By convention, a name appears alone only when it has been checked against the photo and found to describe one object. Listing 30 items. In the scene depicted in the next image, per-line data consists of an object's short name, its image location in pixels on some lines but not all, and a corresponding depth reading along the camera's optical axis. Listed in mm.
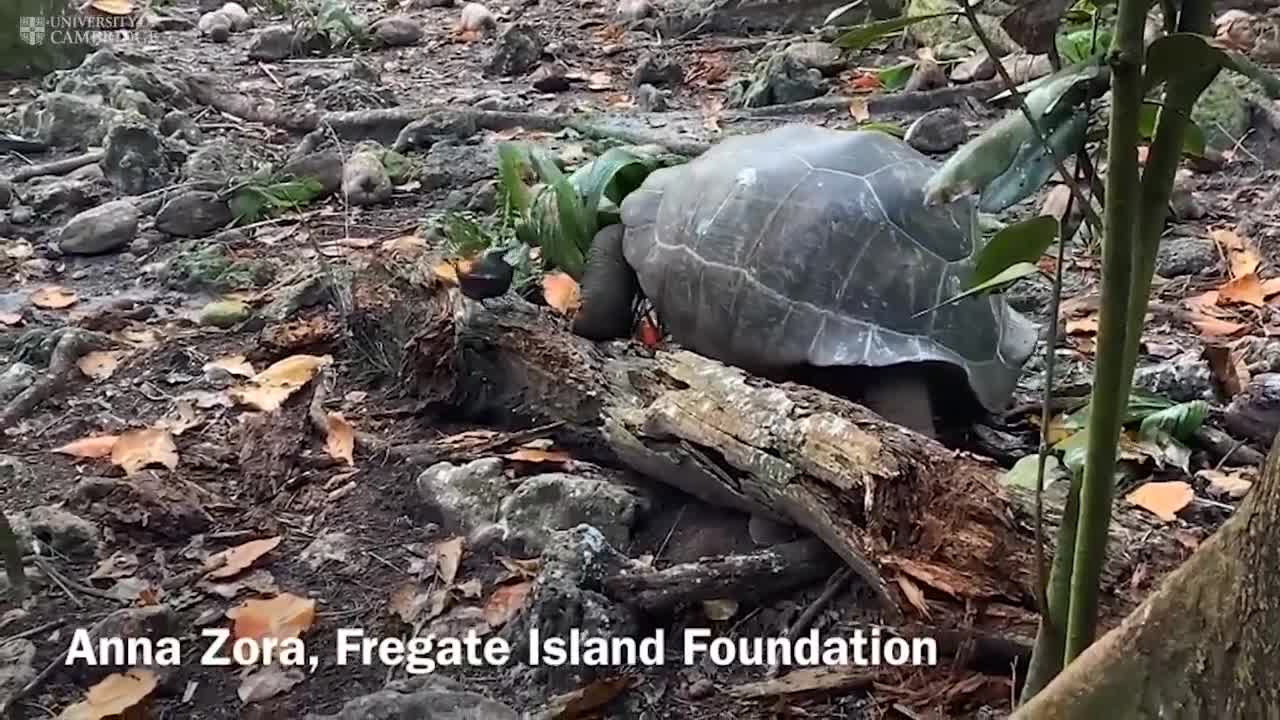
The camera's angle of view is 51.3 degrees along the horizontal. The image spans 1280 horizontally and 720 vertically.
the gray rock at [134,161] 3816
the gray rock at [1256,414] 2033
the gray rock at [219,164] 3838
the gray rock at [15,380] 2553
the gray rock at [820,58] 4547
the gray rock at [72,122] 4297
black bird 2398
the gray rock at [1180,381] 2191
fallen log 1539
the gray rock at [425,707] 1444
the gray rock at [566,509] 1919
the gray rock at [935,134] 3629
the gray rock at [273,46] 5379
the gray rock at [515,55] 5035
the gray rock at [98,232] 3439
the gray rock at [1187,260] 2816
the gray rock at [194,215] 3537
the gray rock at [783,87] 4328
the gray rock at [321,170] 3838
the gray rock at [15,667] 1617
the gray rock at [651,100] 4406
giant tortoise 2154
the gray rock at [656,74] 4699
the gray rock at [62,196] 3750
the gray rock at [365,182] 3686
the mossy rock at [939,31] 4469
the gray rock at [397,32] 5559
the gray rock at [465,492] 2000
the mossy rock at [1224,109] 3322
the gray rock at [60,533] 1975
